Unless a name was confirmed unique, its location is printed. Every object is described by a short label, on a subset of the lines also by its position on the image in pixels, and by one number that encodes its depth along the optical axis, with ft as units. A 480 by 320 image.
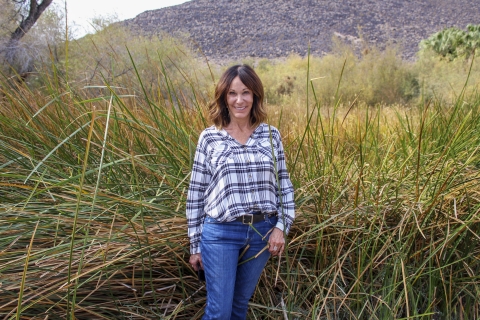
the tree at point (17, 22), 30.96
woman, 5.59
